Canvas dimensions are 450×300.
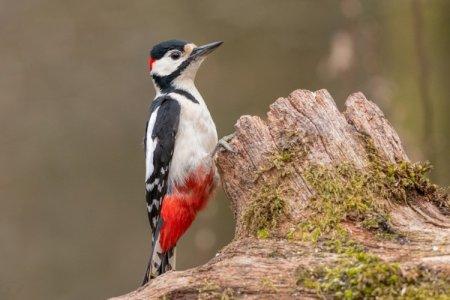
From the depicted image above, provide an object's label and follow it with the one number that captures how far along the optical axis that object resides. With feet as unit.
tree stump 19.33
